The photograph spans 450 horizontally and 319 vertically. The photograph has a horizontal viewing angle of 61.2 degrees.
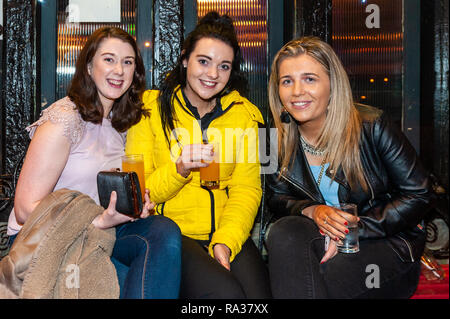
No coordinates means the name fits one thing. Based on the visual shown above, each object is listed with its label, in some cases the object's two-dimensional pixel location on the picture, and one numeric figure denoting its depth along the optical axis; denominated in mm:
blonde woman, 1994
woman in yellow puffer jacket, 2238
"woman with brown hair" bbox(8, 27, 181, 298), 1862
